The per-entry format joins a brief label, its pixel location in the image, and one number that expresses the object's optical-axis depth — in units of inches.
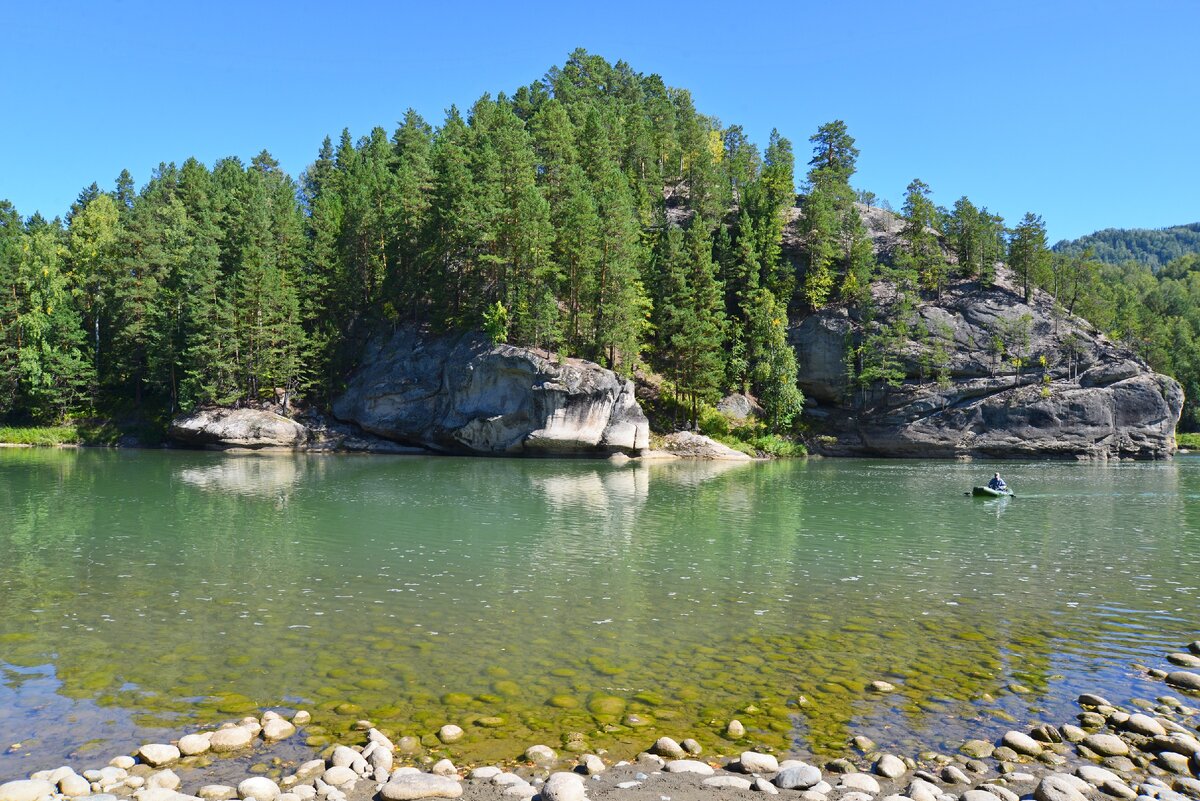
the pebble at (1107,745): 401.4
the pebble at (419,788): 342.6
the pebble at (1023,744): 400.8
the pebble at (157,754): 377.7
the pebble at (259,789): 337.4
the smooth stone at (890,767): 374.0
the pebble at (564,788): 333.7
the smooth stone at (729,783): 358.3
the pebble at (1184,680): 513.3
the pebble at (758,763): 378.0
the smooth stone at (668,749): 397.4
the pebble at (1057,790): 342.0
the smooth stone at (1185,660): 559.5
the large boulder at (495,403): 2659.9
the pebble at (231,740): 397.4
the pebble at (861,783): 356.2
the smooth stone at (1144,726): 421.1
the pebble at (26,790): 325.7
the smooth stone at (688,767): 376.2
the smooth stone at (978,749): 401.4
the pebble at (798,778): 358.6
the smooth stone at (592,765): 374.6
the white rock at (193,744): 390.6
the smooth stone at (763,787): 355.3
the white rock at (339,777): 356.8
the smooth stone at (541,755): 390.9
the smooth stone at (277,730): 413.1
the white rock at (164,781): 350.3
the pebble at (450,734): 417.7
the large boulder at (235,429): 2849.4
